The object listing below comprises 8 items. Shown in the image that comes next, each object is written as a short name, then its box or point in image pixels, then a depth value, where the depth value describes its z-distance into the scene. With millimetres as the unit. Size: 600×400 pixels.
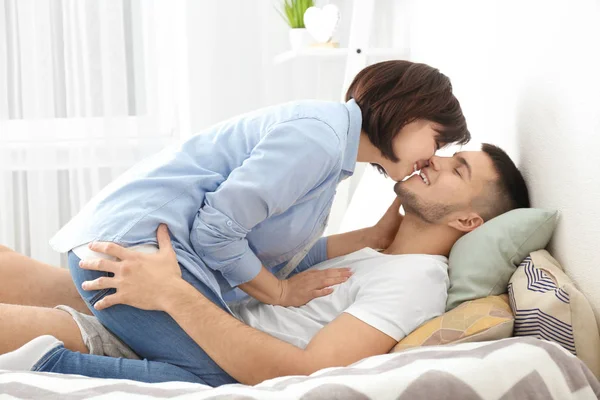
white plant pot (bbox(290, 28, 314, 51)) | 2793
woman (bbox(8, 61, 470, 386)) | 1276
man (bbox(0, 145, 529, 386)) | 1186
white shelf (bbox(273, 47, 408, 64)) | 2533
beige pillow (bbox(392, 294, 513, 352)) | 1142
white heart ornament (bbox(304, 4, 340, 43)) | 2633
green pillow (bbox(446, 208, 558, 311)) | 1291
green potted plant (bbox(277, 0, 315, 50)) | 2795
